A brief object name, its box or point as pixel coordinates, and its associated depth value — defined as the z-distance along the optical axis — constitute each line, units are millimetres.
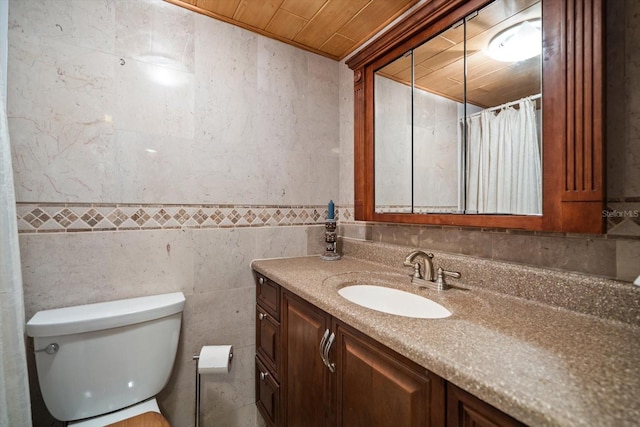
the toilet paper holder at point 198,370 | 1137
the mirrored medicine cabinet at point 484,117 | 713
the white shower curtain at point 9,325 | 764
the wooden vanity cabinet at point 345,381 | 595
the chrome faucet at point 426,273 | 1019
